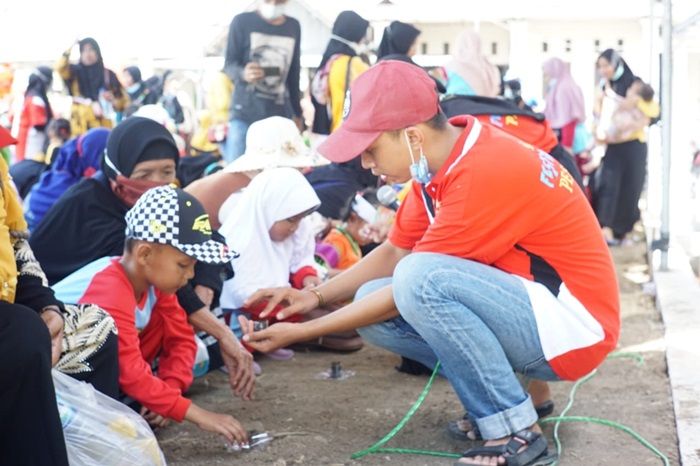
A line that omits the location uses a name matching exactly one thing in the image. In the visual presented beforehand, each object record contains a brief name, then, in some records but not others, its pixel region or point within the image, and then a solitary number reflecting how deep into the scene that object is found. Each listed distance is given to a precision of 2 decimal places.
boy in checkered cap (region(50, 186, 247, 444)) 3.12
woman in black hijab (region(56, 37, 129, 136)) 9.21
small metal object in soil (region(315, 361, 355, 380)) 4.28
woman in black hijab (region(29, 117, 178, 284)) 3.87
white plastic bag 2.60
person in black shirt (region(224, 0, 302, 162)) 6.32
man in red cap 2.96
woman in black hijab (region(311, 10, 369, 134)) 6.77
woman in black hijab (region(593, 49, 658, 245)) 9.34
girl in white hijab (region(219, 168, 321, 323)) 4.49
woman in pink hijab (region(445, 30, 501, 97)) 5.80
